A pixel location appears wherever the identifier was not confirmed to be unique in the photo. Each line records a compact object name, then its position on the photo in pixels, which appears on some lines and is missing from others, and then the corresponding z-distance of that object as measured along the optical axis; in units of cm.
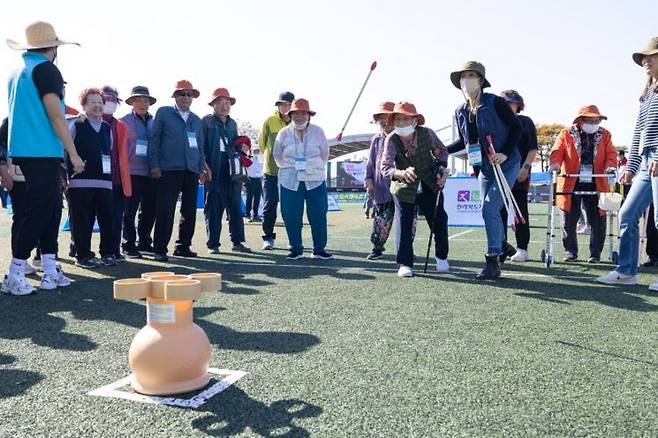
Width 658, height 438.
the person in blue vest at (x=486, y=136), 522
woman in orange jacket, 671
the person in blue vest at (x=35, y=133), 435
